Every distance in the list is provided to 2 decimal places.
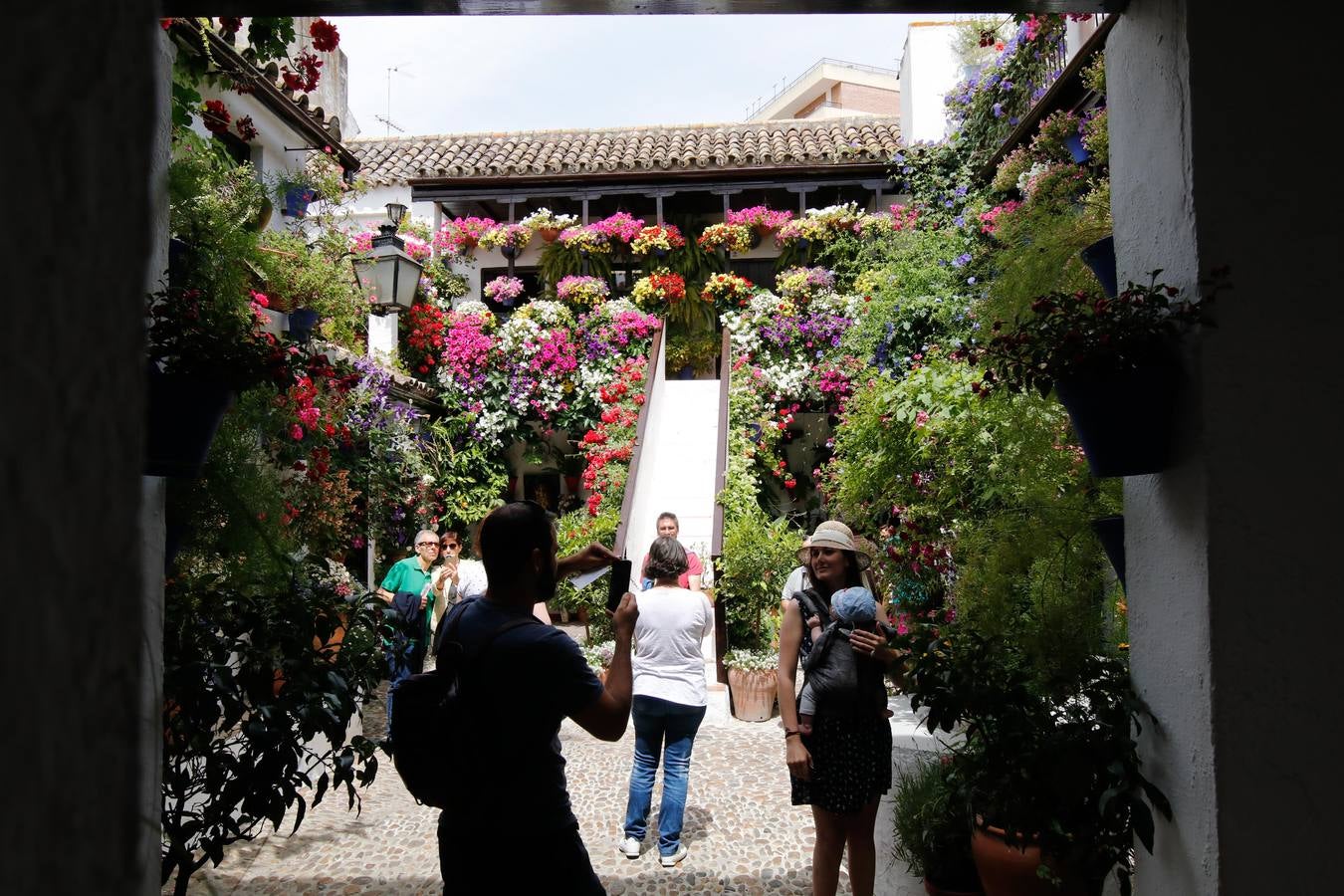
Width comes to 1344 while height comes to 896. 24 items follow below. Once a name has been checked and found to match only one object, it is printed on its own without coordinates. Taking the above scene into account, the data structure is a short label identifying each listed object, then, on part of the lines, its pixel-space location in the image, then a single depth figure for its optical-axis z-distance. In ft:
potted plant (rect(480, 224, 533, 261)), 48.42
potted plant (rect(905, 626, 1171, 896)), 8.52
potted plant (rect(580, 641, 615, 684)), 26.89
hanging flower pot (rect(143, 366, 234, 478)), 8.41
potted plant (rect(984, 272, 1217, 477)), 7.75
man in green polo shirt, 22.18
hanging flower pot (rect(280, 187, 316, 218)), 26.32
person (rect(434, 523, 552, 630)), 21.88
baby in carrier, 12.06
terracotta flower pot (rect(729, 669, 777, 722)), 25.12
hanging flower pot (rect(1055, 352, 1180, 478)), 7.79
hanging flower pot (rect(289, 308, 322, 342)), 23.82
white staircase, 36.65
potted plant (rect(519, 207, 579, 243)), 48.34
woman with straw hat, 11.87
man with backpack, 7.54
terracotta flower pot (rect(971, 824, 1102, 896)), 9.37
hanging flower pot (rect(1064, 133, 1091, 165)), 23.59
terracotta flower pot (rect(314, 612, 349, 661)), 10.70
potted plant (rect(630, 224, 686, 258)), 48.42
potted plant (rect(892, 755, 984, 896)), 11.63
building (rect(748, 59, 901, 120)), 116.78
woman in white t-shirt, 16.12
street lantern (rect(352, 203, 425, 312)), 29.55
